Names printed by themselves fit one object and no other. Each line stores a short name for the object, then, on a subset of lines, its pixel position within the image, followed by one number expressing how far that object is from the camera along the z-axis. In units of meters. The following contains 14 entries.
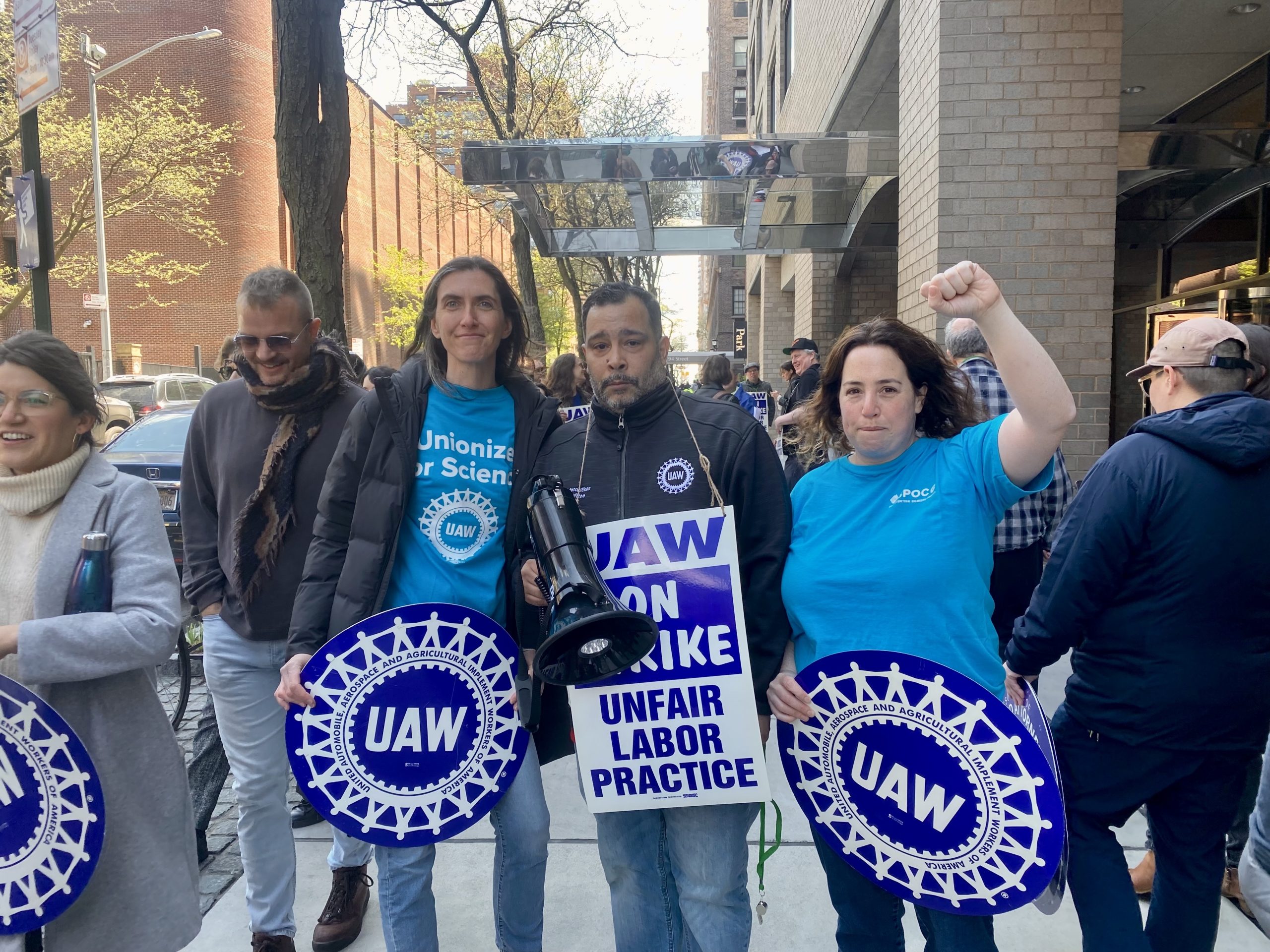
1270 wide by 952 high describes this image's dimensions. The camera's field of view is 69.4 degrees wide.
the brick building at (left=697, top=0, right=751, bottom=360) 55.16
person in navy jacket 2.15
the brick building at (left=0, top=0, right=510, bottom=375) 33.06
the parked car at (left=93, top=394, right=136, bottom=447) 12.85
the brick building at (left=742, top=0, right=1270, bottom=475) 5.80
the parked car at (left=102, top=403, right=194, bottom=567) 6.77
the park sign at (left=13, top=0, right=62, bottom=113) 5.43
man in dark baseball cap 7.76
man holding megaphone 2.22
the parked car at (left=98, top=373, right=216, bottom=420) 20.73
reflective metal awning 8.71
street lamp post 19.66
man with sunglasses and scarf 2.81
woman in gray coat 2.06
